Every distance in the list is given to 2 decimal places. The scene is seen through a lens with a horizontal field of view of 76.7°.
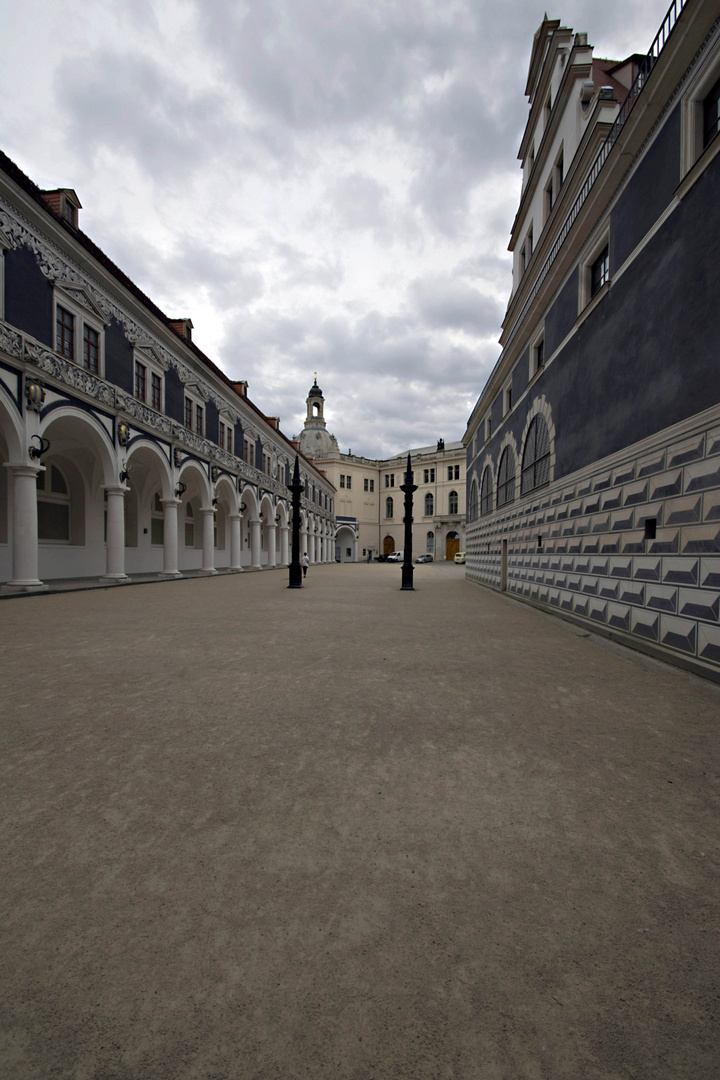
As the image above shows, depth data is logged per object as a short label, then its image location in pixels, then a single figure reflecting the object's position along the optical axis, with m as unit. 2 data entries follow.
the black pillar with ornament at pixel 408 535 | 16.62
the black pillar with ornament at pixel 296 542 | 16.22
